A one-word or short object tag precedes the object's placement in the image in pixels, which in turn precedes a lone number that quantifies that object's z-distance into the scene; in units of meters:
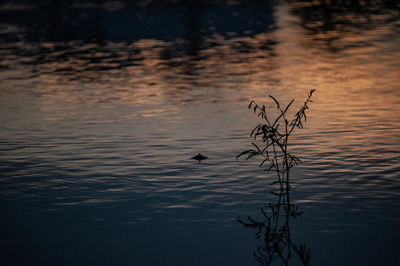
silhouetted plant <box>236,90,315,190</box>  17.23
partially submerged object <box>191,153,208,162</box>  20.23
